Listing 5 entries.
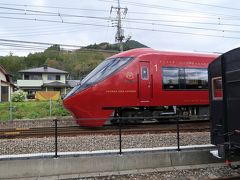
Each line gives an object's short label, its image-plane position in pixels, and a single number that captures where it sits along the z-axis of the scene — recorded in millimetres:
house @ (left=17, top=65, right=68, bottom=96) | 71275
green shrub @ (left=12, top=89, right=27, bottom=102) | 37594
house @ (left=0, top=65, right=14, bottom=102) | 47969
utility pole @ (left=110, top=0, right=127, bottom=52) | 37719
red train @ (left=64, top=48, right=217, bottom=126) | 14859
